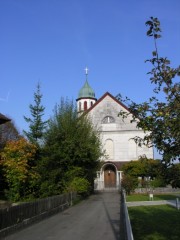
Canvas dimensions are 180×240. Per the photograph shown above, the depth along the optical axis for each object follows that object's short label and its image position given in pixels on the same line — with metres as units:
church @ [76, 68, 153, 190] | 38.22
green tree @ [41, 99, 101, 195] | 22.49
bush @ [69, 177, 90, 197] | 22.14
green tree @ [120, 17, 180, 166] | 4.65
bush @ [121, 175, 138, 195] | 30.94
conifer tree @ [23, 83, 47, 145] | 29.83
